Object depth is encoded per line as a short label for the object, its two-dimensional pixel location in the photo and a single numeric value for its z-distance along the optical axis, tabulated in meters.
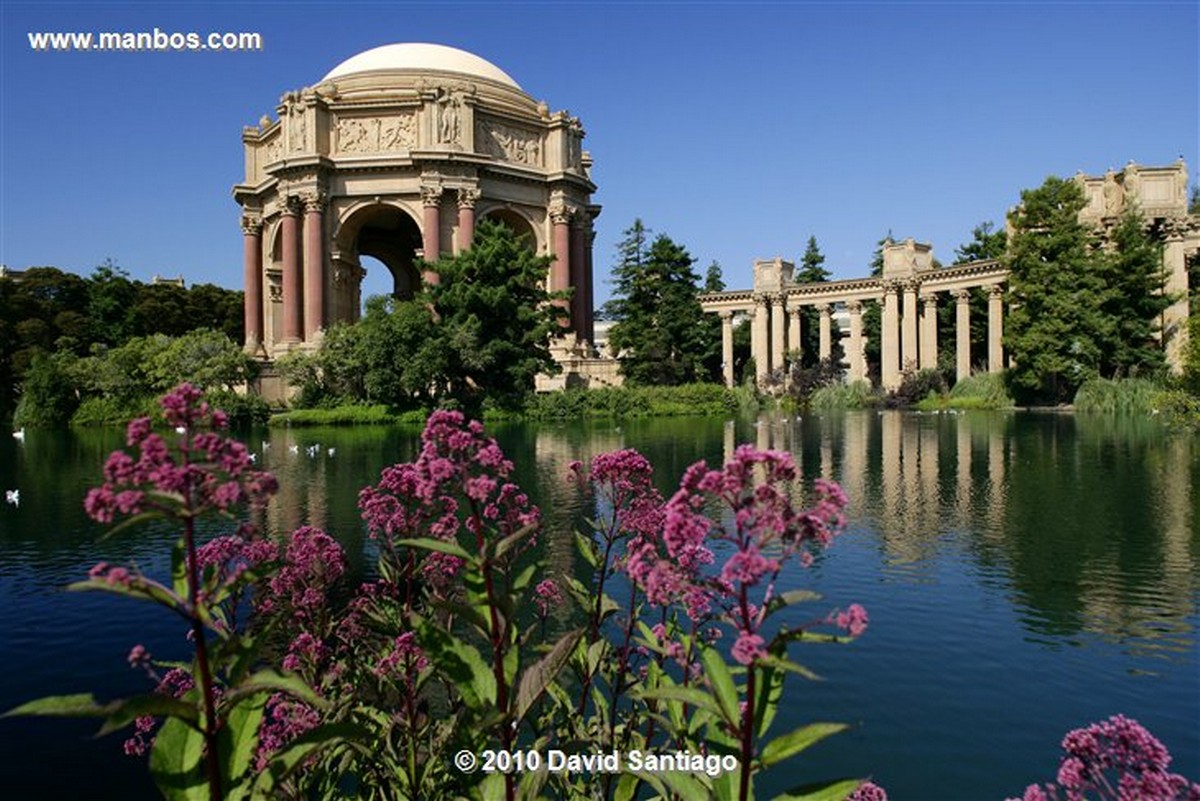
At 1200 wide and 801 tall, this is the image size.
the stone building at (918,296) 43.56
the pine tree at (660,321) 46.53
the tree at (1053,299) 40.59
